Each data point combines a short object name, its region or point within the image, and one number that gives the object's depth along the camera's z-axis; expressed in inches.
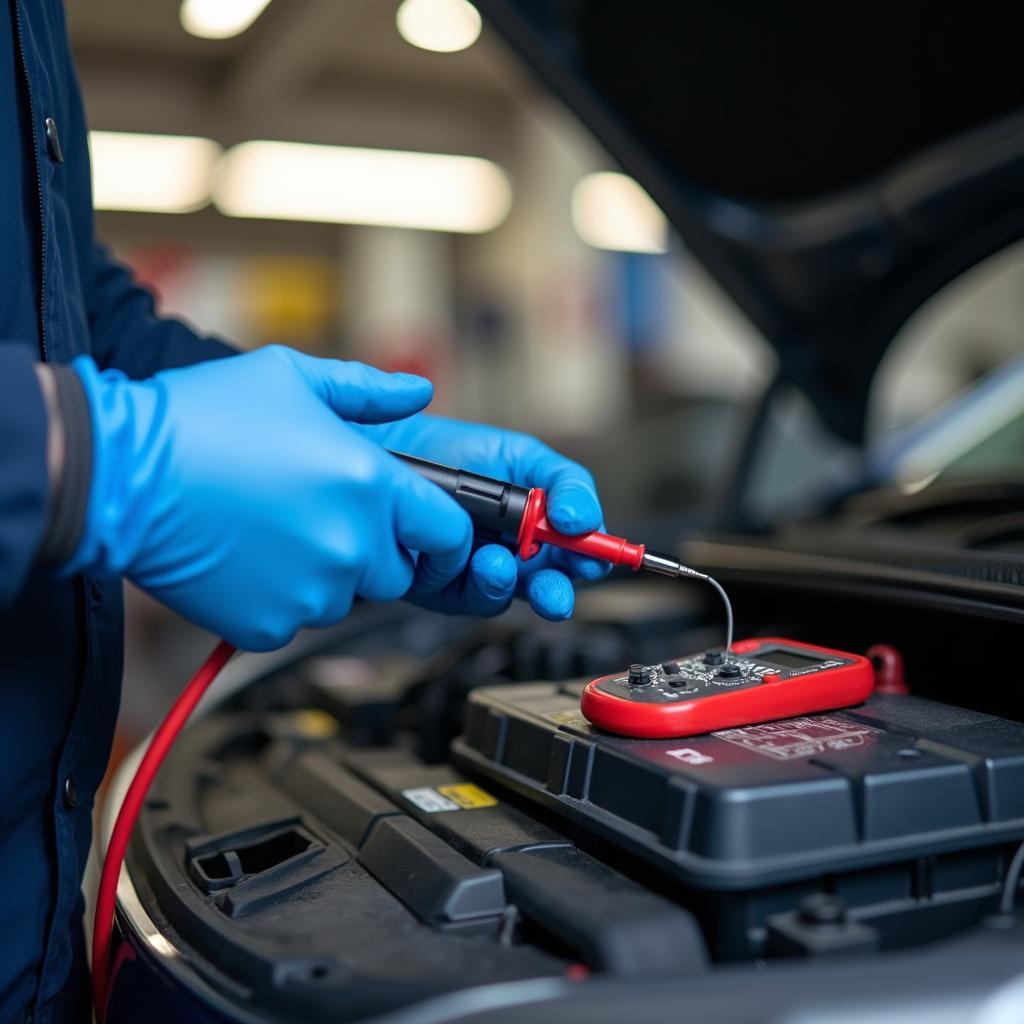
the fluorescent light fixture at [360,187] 285.4
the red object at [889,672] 39.0
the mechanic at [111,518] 27.3
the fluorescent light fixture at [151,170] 260.1
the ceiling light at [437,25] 185.0
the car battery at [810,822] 26.5
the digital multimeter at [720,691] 31.5
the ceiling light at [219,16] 192.5
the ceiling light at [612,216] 300.2
